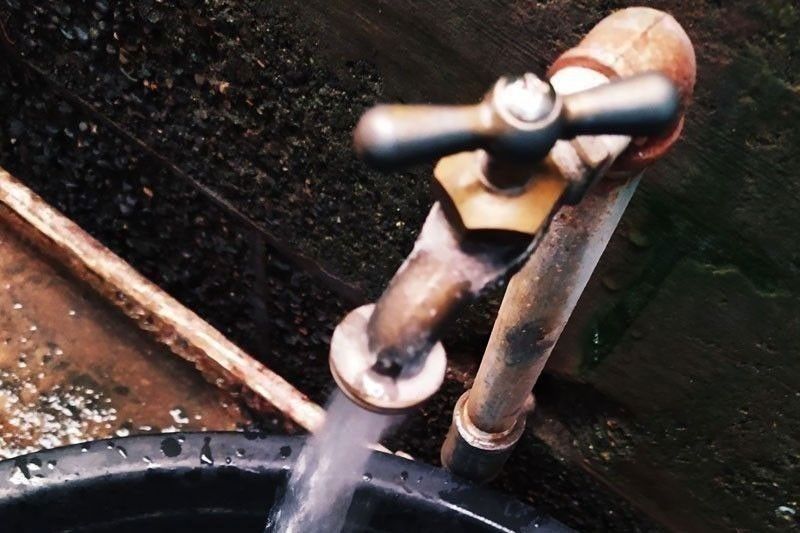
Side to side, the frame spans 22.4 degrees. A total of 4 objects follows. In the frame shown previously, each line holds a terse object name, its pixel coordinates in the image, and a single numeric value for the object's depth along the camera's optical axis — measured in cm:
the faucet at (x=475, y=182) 38
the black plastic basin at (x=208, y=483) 52
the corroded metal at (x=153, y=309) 69
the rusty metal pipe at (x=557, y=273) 42
